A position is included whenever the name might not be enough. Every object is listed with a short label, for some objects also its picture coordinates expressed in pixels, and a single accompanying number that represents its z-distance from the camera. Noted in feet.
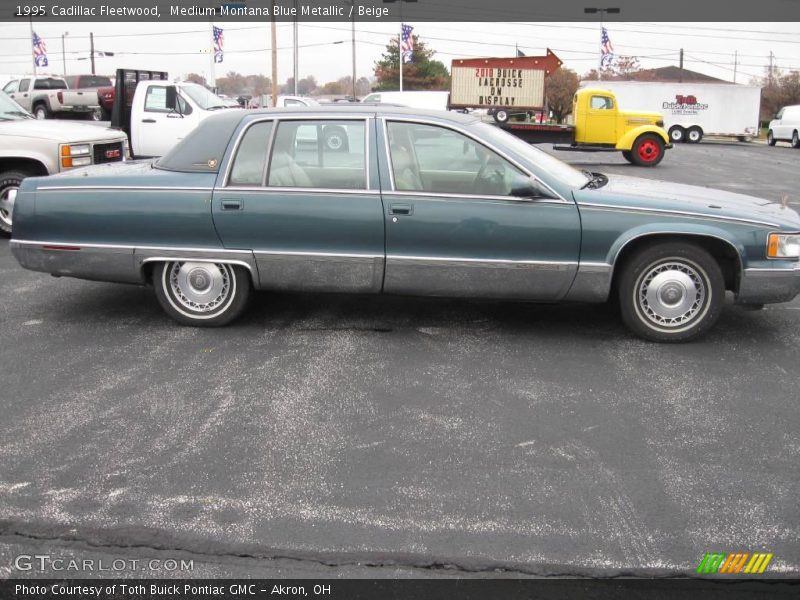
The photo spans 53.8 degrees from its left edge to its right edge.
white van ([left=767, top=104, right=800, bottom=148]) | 109.47
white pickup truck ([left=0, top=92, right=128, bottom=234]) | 28.81
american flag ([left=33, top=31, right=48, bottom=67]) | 180.55
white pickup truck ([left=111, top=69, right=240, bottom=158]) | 47.78
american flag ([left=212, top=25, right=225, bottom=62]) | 148.52
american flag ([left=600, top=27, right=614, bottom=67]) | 170.58
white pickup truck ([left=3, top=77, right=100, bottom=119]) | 99.60
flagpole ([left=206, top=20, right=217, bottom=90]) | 145.14
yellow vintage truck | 71.67
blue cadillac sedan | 17.17
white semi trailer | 117.70
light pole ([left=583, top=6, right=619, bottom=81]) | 172.76
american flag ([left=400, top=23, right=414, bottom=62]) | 179.93
